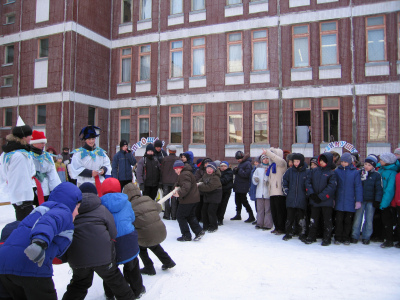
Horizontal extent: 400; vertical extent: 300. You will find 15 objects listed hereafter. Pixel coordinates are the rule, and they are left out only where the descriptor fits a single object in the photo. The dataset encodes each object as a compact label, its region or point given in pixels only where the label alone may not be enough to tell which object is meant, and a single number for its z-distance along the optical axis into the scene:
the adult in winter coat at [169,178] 8.96
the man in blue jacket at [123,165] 9.48
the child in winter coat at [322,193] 6.36
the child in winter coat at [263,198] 7.72
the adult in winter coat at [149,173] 9.03
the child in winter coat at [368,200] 6.45
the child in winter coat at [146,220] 4.29
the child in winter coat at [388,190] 6.30
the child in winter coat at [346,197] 6.43
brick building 14.95
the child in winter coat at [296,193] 6.65
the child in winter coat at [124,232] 3.67
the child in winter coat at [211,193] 7.32
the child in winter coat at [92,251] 3.12
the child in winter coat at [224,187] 8.36
